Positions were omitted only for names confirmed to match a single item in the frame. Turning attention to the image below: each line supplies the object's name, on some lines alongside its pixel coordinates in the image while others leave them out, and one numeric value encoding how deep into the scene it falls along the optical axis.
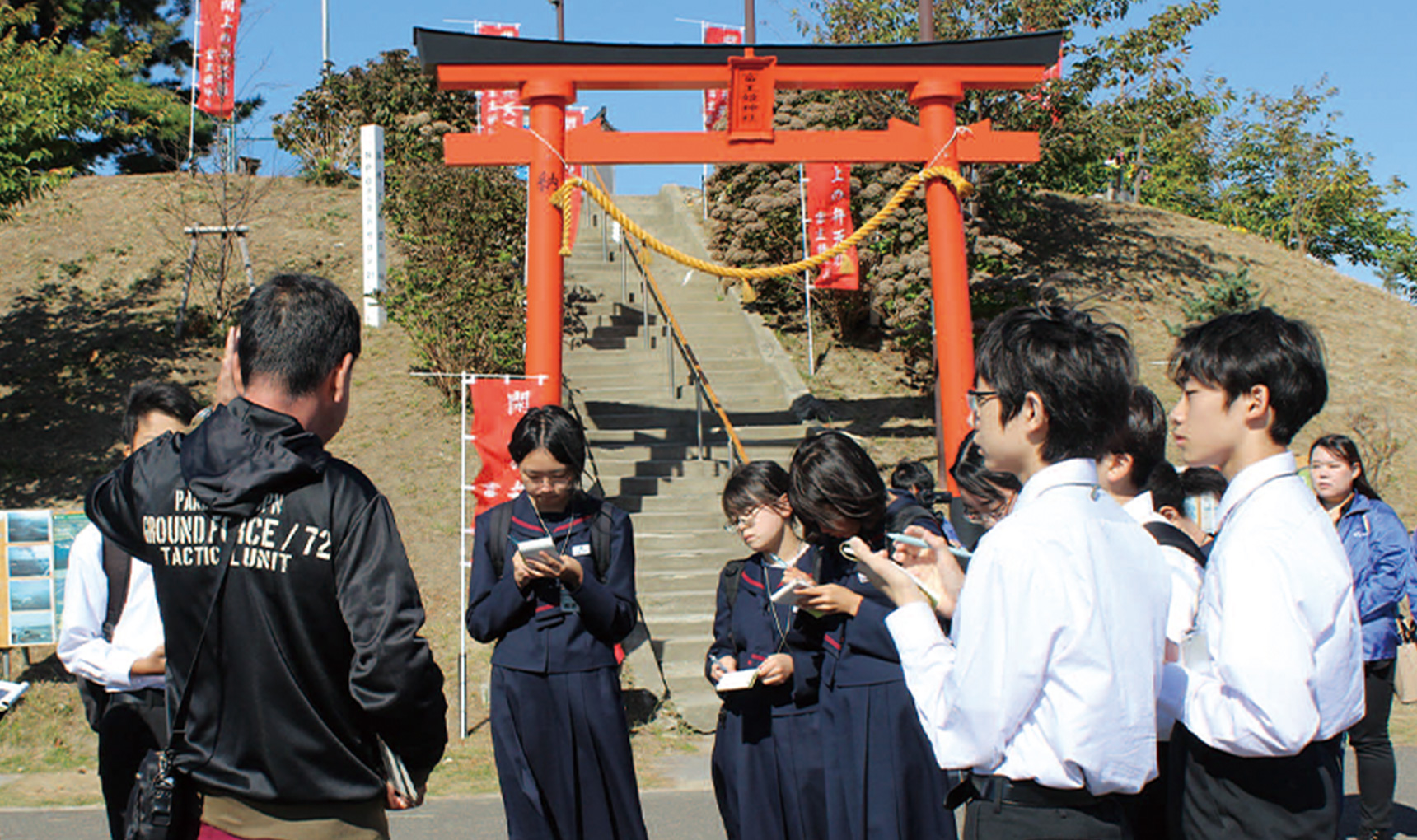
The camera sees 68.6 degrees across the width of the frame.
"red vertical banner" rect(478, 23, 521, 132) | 14.98
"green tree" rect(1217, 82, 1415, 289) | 21.91
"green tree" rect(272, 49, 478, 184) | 16.27
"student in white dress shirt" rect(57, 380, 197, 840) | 3.16
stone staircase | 8.12
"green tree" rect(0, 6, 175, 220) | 8.66
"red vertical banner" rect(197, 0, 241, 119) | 15.36
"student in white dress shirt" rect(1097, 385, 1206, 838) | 2.64
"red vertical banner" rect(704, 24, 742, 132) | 17.65
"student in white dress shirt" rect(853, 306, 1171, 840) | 1.94
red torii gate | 8.16
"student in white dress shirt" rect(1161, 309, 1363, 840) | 2.14
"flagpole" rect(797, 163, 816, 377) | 13.45
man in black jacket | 2.11
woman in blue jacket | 4.64
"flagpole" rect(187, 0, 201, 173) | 15.38
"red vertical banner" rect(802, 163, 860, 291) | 13.08
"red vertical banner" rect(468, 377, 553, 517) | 7.45
